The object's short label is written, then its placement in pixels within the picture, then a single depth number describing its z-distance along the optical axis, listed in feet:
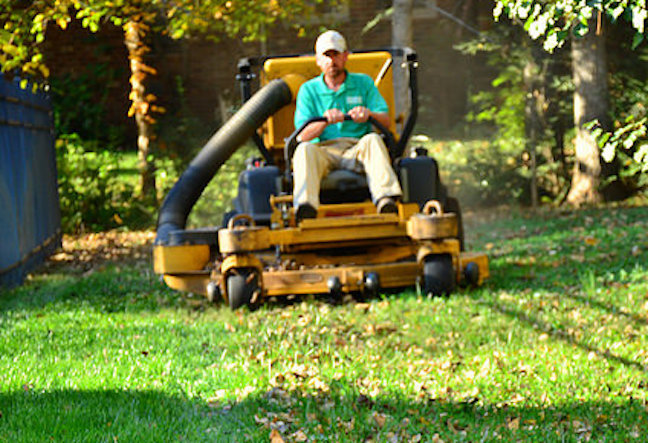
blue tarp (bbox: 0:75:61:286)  57.86
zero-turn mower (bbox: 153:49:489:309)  45.87
